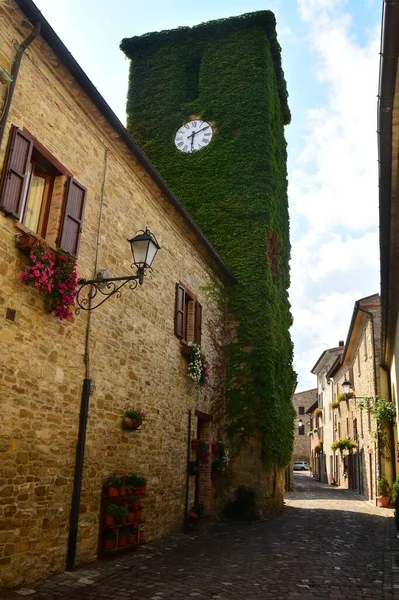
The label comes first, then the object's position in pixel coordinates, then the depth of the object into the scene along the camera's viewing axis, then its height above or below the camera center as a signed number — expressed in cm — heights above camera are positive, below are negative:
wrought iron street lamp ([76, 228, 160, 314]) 716 +243
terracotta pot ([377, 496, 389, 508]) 1705 -138
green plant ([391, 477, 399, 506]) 1292 -73
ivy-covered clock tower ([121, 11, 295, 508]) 1394 +923
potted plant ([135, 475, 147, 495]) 812 -59
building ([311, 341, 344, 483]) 3559 +256
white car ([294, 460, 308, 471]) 5488 -116
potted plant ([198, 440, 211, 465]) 1189 -3
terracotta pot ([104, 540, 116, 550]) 722 -137
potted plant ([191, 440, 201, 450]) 1140 +13
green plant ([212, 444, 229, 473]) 1282 -22
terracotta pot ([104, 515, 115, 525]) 729 -103
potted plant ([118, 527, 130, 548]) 755 -130
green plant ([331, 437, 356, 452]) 2509 +65
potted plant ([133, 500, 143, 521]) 795 -96
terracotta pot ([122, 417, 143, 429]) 814 +38
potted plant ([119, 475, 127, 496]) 762 -59
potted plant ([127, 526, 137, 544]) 780 -134
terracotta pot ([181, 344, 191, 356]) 1120 +216
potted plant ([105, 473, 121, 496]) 743 -55
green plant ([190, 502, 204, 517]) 1127 -128
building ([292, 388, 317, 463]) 5703 +266
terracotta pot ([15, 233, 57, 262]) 587 +228
